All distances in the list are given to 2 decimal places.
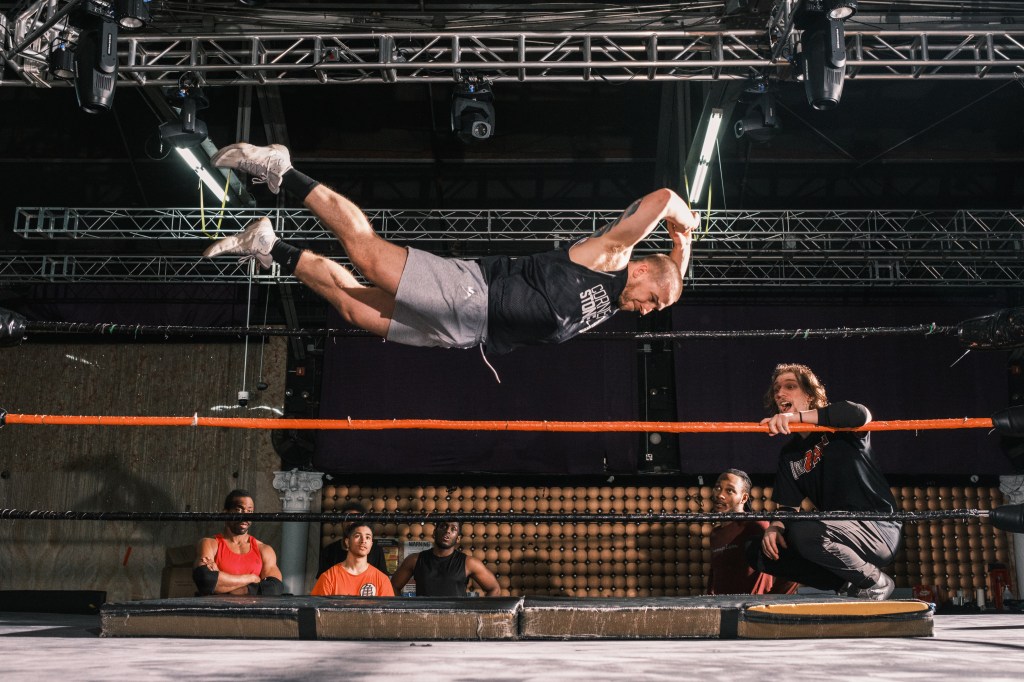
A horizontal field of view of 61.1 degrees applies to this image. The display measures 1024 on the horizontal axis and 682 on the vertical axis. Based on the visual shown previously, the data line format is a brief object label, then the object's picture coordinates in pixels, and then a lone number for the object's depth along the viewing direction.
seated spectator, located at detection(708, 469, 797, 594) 4.27
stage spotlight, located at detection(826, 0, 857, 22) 4.80
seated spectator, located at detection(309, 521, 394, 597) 4.99
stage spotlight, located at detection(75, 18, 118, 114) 5.11
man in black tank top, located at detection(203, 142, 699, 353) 2.76
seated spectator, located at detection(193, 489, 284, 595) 4.61
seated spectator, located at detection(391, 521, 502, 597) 5.76
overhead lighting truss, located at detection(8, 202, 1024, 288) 7.67
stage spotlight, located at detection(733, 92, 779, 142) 6.17
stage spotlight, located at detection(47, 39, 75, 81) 5.46
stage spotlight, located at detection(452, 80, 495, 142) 6.07
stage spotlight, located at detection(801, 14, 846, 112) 5.02
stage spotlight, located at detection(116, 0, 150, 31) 5.01
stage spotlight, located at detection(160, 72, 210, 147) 6.13
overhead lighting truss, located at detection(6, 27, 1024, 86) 5.52
